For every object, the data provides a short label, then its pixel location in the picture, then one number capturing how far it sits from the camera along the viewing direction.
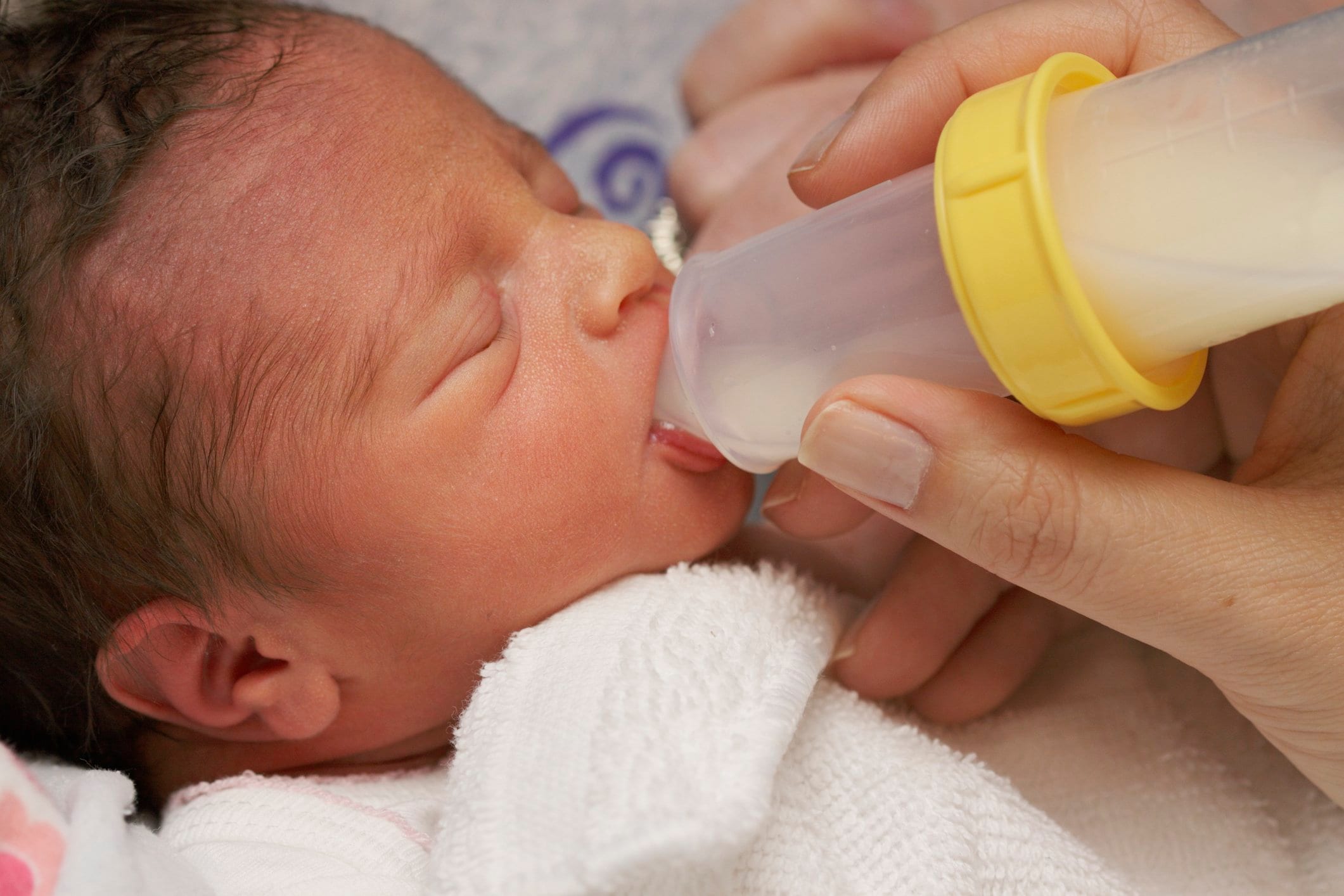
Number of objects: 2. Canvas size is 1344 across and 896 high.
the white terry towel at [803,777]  0.30
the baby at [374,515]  0.31
